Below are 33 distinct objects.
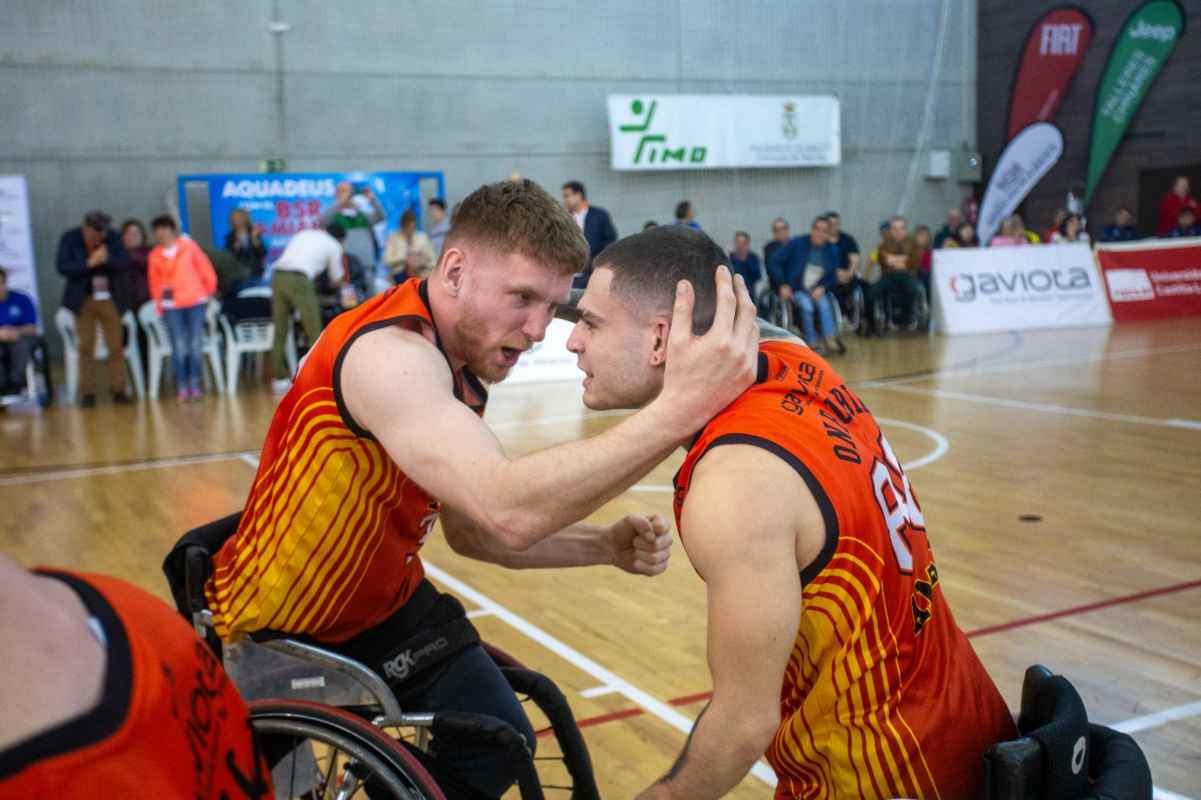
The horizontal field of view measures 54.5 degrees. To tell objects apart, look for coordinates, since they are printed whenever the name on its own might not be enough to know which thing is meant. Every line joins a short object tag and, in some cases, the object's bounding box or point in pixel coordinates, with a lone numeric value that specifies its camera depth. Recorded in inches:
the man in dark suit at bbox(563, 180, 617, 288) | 416.2
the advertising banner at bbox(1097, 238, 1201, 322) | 566.9
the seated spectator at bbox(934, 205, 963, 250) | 630.5
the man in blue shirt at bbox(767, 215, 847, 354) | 527.5
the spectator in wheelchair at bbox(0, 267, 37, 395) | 412.5
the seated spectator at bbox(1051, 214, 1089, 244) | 613.3
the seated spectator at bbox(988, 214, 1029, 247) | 596.7
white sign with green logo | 661.9
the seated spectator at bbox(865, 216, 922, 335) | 574.2
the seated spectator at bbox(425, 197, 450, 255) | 489.1
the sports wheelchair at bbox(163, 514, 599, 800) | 74.6
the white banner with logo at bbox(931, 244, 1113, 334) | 547.2
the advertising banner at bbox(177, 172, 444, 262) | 546.9
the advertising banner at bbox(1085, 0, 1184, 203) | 698.2
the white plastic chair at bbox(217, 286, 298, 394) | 451.8
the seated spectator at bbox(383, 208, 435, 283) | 477.4
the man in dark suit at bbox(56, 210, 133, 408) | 426.0
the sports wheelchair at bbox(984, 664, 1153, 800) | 59.1
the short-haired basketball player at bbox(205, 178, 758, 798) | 70.8
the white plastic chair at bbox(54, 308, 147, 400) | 434.3
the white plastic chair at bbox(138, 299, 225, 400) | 440.8
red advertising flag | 741.3
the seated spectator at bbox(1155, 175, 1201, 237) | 609.0
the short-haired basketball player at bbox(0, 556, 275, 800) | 29.1
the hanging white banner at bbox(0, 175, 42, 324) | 482.9
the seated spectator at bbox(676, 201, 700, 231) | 499.2
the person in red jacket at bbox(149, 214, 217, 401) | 420.5
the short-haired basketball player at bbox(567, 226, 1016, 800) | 62.3
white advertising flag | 761.6
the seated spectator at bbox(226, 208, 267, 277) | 517.7
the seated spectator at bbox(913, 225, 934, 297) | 596.1
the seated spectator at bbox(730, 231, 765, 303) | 576.1
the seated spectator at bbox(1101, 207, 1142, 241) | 636.7
